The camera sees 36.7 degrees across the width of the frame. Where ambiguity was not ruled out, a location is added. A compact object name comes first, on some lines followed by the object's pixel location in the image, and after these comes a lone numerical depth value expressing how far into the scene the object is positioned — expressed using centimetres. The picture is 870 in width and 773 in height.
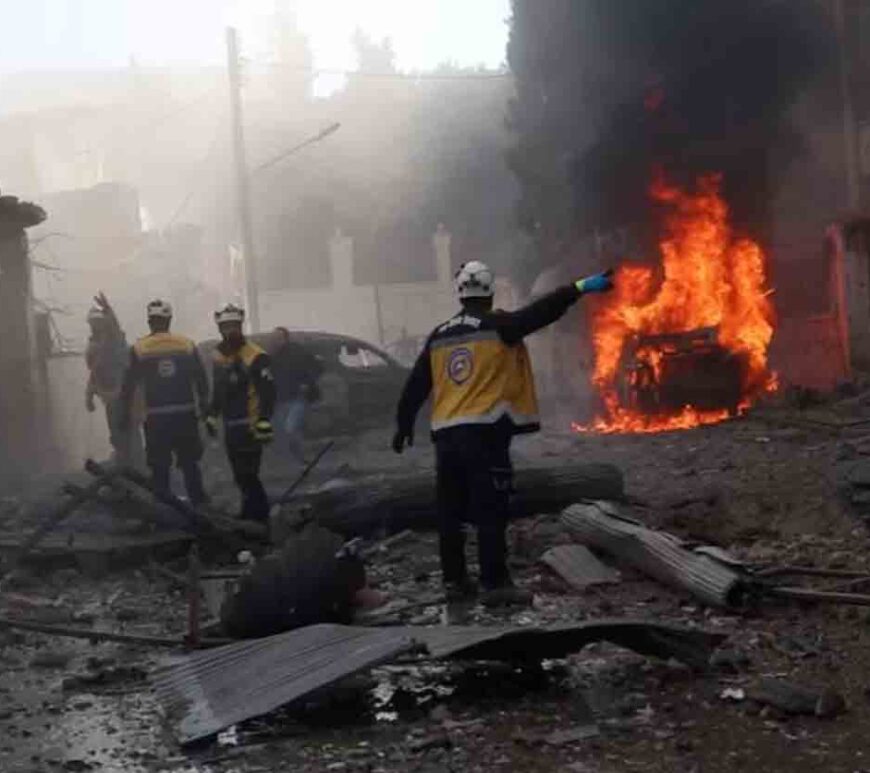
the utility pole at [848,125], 2148
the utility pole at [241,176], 2861
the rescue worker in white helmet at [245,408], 951
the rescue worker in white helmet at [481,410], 689
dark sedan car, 1686
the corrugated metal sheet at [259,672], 466
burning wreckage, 1830
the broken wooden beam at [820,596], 555
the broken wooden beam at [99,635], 600
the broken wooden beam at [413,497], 877
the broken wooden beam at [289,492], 976
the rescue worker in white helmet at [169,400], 1016
